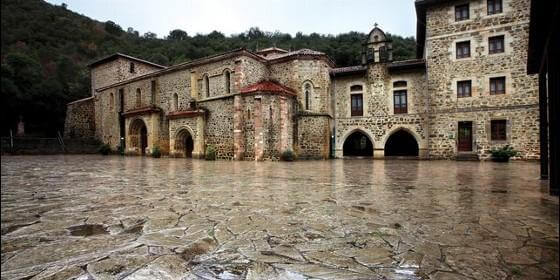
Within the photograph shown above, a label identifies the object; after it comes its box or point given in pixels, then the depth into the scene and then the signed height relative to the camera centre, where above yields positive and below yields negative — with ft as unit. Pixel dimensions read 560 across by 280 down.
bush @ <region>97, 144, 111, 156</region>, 86.10 -2.13
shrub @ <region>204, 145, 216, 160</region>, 61.57 -2.66
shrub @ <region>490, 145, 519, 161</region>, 53.72 -2.95
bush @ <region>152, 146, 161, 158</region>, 72.60 -2.90
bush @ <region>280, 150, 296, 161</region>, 57.72 -3.04
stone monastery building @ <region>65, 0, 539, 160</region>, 56.44 +8.98
